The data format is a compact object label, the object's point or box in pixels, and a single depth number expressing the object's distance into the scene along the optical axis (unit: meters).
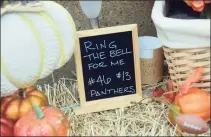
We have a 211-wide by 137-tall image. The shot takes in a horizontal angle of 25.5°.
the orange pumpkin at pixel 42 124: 1.42
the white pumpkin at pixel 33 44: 1.40
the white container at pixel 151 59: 1.73
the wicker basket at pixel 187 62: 1.51
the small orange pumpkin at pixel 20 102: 1.53
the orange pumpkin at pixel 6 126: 1.45
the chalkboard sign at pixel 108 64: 1.62
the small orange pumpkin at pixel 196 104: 1.49
